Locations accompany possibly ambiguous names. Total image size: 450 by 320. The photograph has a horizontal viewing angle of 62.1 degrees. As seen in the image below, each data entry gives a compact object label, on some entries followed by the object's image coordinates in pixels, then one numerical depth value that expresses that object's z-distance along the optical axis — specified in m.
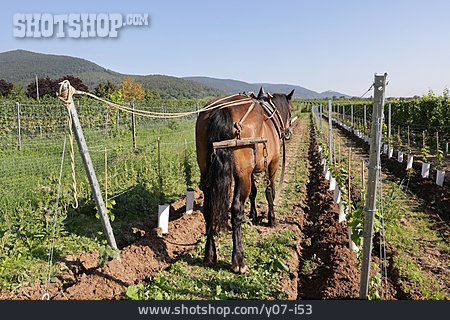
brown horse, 4.44
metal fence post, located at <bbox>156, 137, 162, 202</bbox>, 7.24
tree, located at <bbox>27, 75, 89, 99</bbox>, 55.52
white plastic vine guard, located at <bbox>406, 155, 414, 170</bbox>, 10.69
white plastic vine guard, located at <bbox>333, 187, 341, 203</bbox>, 7.21
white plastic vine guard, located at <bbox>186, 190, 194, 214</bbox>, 6.57
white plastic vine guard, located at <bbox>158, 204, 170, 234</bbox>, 5.55
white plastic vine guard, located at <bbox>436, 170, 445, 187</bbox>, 8.80
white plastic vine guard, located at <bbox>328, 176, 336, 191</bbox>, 8.45
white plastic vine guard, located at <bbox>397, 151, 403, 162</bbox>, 12.15
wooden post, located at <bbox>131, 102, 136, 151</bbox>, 11.47
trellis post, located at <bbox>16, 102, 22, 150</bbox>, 12.60
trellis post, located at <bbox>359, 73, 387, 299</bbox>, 3.29
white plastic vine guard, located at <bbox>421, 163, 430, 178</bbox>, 9.70
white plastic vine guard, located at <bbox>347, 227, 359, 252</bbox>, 5.30
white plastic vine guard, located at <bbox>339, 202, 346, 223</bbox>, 6.33
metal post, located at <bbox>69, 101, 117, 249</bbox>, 3.98
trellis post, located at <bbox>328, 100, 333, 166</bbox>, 9.53
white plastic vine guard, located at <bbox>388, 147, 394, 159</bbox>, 13.35
